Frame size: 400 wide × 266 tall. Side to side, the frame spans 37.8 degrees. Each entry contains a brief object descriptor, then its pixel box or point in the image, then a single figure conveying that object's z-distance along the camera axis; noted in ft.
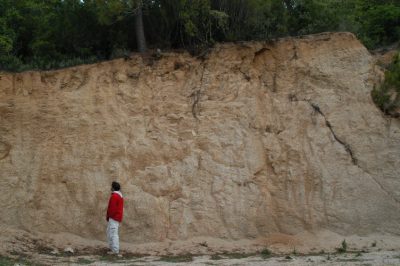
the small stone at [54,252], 37.84
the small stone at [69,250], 38.31
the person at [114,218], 36.91
